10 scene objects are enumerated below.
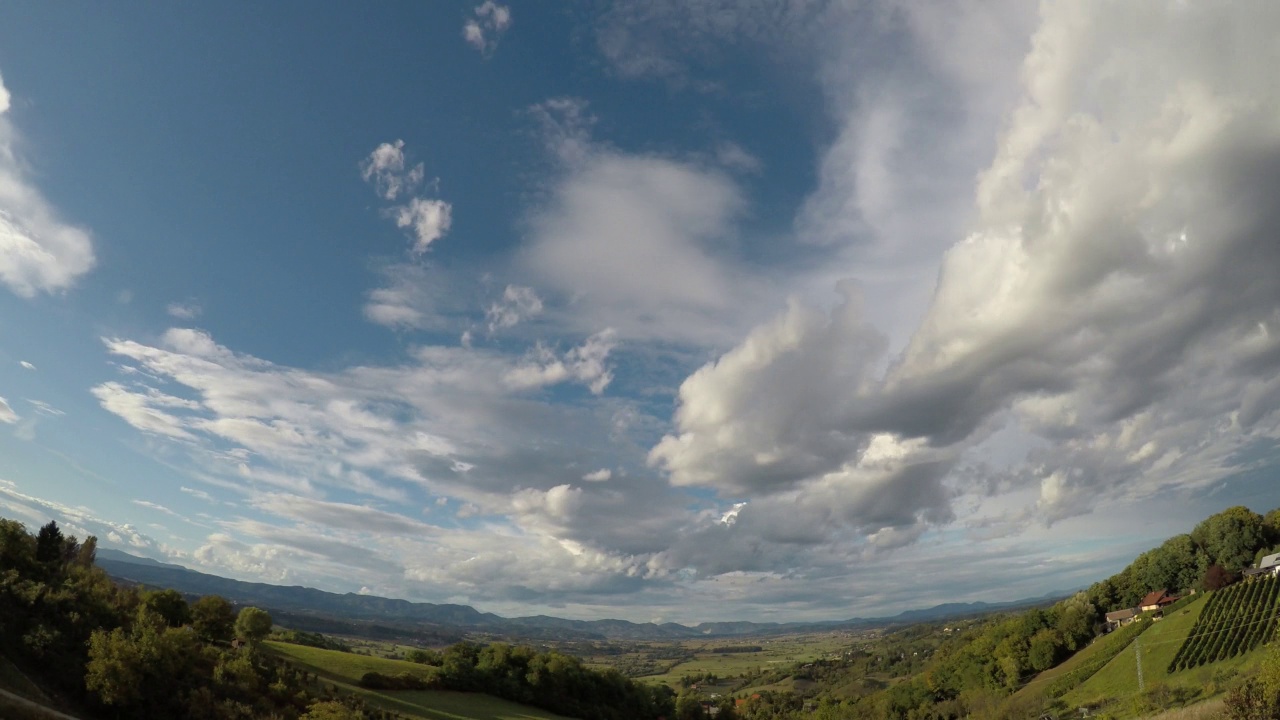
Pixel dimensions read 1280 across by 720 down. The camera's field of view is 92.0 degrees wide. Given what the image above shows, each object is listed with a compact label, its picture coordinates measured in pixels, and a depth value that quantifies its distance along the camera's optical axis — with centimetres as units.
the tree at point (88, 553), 7638
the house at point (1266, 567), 10721
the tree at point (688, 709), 11238
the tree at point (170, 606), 5881
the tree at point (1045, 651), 11731
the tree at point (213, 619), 6259
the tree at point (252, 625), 6488
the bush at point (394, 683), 6819
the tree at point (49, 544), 5924
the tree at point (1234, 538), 12131
